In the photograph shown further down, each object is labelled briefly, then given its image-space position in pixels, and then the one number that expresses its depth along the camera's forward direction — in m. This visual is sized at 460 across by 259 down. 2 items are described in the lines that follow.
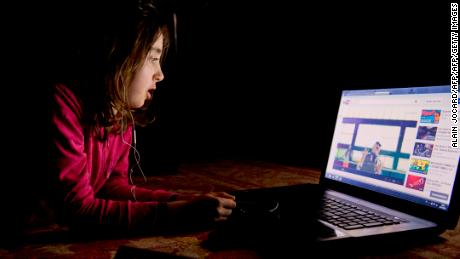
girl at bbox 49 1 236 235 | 0.70
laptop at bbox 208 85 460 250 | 0.65
